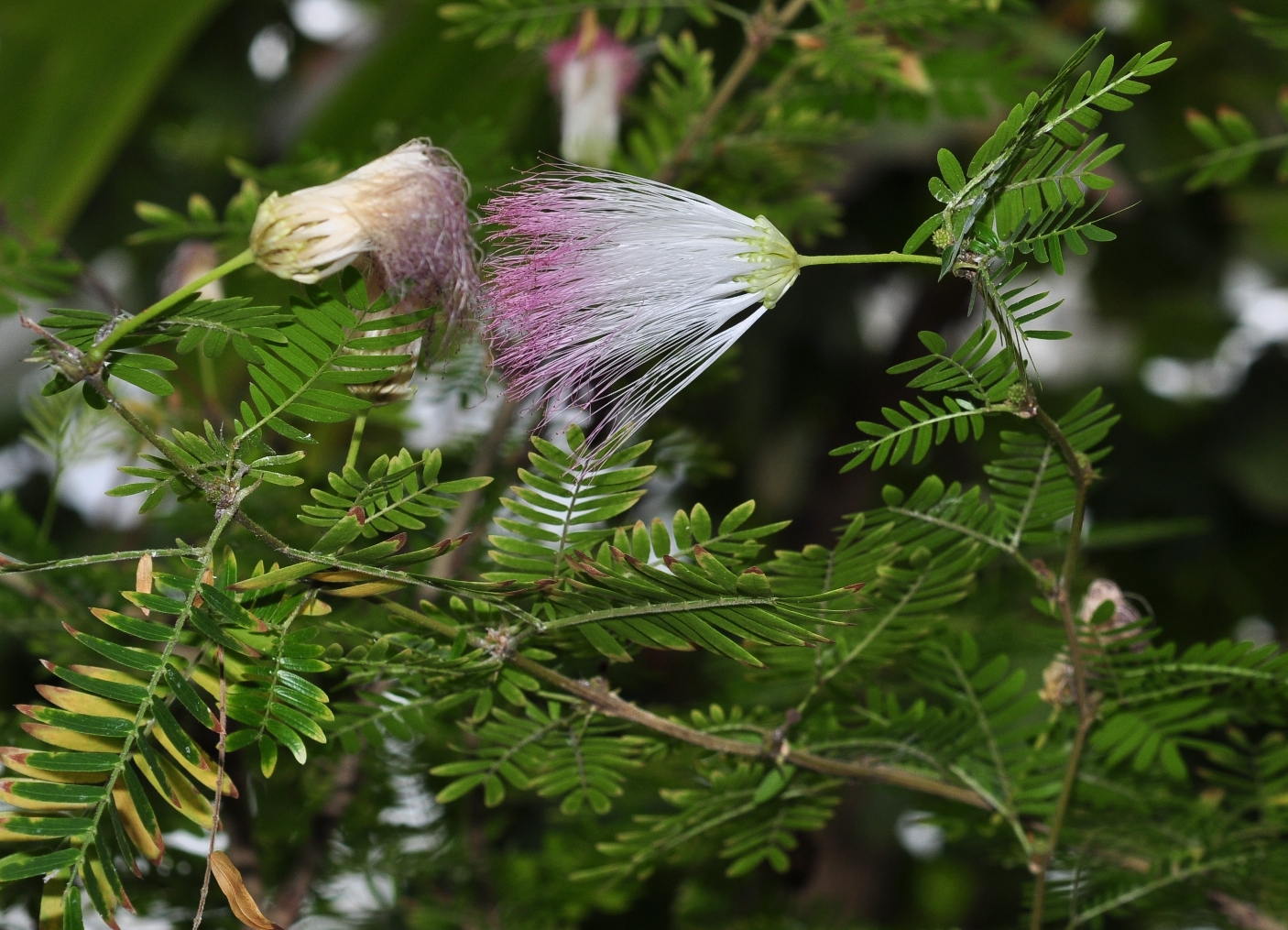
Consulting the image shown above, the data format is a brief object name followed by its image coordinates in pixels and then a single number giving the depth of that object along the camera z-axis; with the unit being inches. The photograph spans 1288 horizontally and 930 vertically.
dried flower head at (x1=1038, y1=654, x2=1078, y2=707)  34.9
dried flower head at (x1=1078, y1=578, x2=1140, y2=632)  34.7
